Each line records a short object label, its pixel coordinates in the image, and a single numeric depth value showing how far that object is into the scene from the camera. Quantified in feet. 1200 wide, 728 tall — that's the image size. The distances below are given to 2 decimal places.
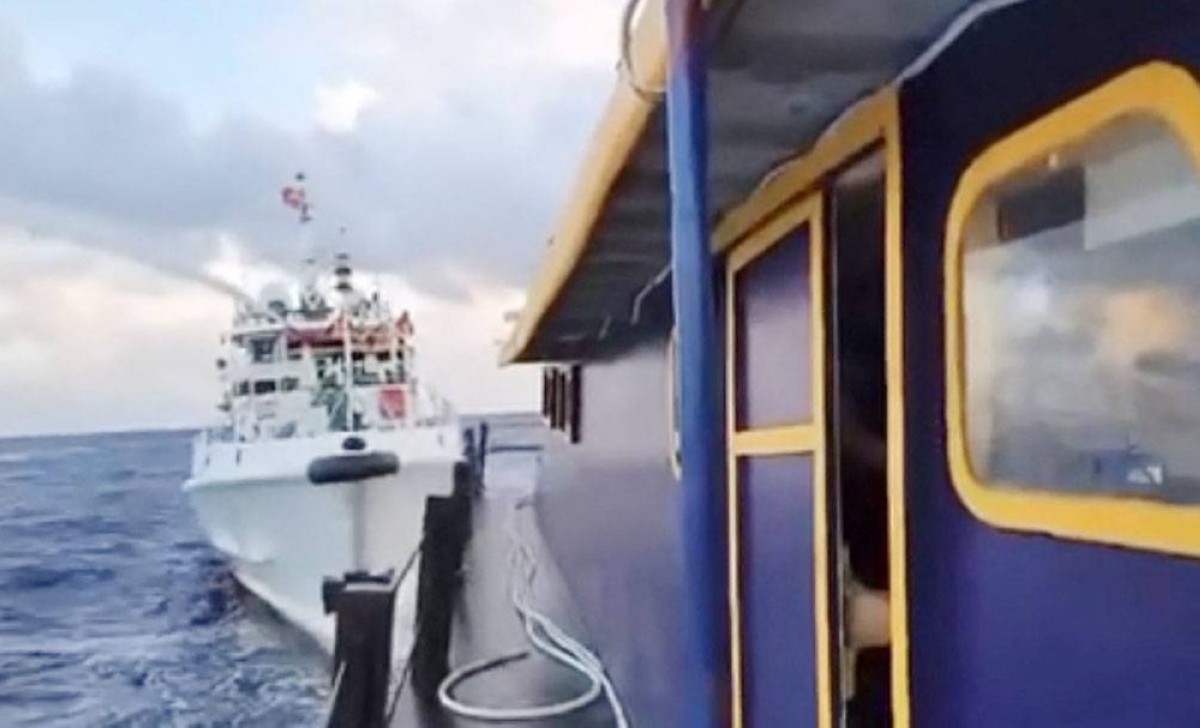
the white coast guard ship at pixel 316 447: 81.30
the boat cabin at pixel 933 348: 6.21
